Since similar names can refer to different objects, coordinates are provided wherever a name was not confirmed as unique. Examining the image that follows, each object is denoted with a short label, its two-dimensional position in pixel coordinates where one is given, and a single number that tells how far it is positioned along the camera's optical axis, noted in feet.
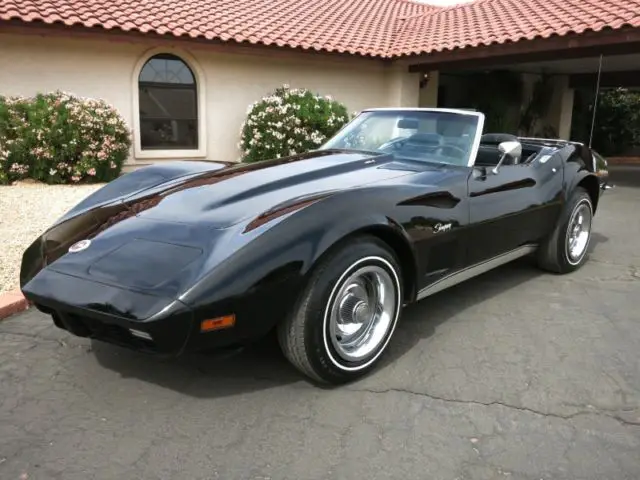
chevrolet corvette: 8.07
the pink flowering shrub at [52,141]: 29.40
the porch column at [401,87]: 47.83
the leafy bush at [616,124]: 77.15
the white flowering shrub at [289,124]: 36.94
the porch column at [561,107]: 63.62
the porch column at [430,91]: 52.97
